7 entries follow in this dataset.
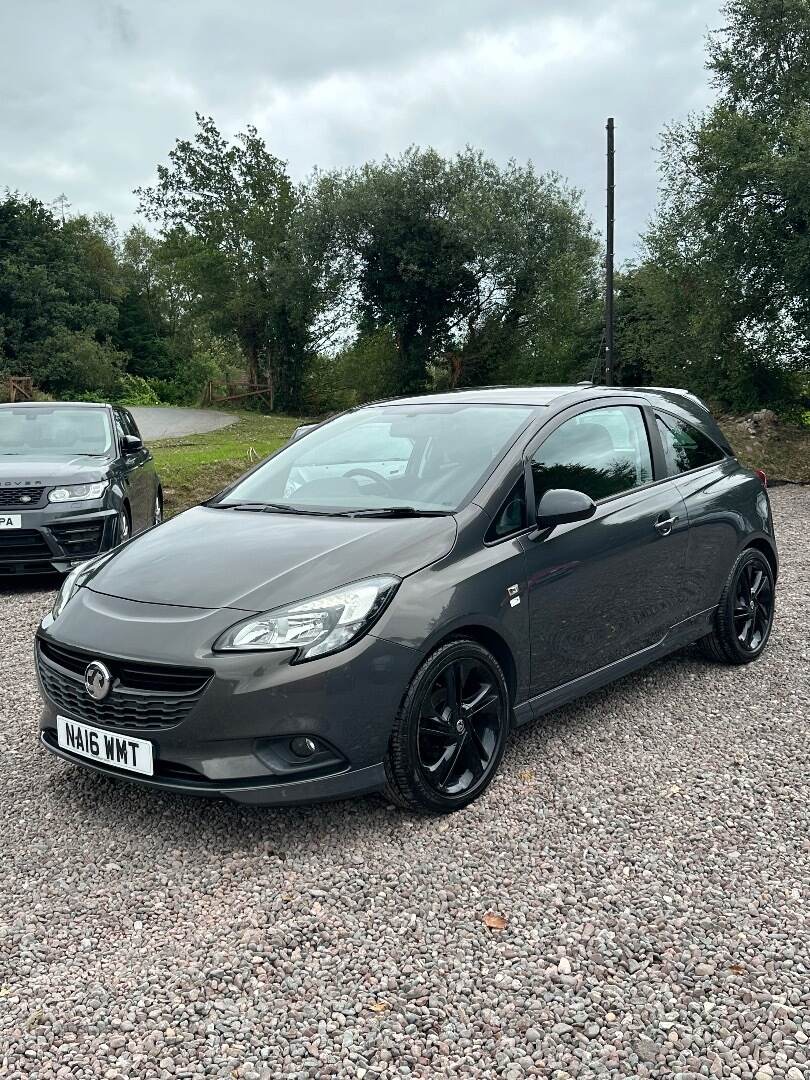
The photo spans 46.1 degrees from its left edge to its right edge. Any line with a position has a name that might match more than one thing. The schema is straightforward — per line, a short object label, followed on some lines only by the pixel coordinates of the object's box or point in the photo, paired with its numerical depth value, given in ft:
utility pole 76.07
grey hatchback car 10.66
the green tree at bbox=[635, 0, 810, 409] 57.47
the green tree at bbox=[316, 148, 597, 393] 104.22
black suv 25.35
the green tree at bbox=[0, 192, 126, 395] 142.82
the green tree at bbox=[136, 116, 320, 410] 121.29
